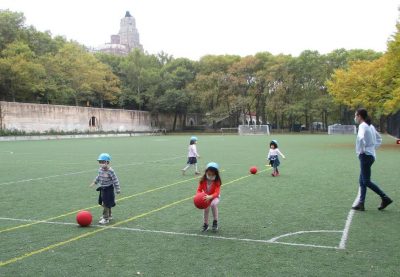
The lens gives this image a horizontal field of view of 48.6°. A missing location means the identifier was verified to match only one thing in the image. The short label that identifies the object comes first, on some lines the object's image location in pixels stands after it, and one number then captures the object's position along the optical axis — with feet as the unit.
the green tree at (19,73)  181.88
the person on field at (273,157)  49.39
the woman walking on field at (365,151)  29.58
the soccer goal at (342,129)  221.87
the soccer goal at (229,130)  263.49
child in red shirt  24.35
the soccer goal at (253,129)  234.99
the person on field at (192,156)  52.14
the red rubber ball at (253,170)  51.42
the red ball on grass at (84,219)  25.88
